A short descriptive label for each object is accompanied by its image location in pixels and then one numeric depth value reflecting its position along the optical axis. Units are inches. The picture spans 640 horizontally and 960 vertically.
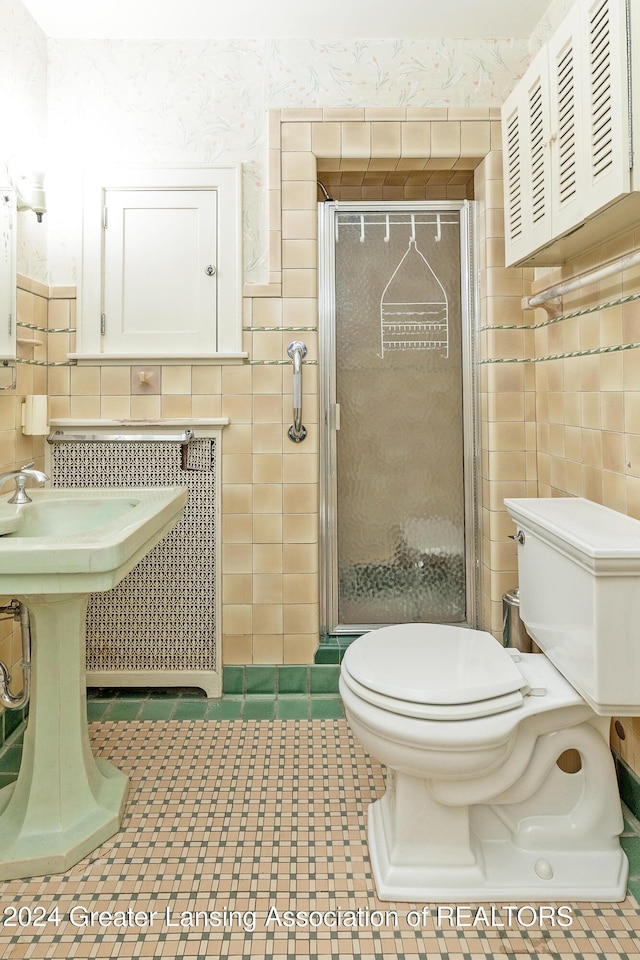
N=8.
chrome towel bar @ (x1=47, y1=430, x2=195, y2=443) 90.0
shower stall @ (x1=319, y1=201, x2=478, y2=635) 97.5
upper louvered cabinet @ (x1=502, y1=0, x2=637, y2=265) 50.9
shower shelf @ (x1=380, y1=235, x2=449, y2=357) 97.7
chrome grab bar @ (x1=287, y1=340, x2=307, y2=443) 89.6
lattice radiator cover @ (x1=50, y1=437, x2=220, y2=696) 91.7
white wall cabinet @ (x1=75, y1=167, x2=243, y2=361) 90.4
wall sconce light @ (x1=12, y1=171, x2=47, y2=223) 80.4
